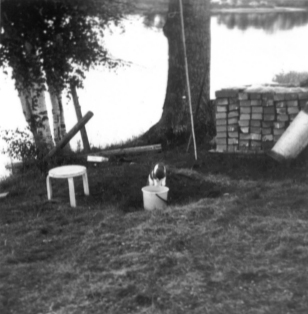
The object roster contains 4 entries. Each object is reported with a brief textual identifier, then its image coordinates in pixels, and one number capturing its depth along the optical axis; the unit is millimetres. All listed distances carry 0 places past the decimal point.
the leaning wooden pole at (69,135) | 8477
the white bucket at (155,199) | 5980
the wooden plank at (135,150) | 8500
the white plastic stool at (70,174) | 6254
